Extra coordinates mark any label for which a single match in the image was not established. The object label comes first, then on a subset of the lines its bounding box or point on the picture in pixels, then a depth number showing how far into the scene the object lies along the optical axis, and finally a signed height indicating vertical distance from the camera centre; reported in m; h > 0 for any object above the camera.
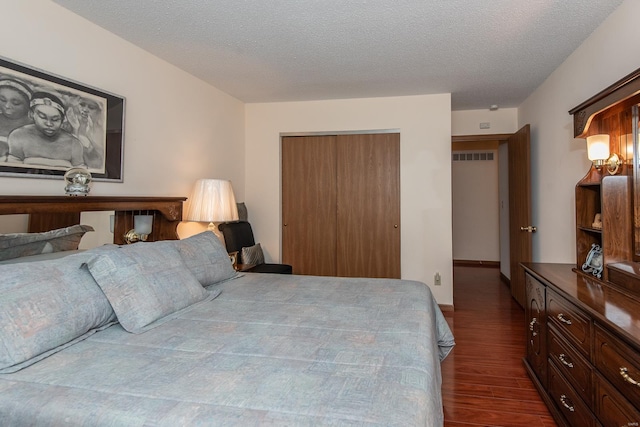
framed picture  1.94 +0.59
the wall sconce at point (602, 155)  2.01 +0.39
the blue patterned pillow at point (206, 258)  2.21 -0.23
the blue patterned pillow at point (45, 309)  1.21 -0.33
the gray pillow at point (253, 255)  3.82 -0.36
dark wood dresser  1.35 -0.58
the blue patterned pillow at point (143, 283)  1.57 -0.29
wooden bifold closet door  4.25 +0.22
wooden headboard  1.89 +0.08
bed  0.94 -0.47
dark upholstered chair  3.70 -0.22
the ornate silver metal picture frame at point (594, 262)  2.17 -0.24
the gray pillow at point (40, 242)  1.77 -0.11
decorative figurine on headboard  2.15 +0.24
